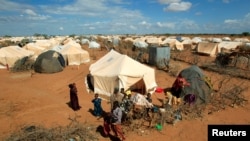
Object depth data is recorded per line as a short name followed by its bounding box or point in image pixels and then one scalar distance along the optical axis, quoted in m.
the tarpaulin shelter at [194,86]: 12.77
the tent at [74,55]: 26.19
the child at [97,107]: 11.13
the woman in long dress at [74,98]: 12.05
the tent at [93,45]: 46.40
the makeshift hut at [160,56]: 22.81
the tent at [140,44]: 38.25
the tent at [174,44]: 40.66
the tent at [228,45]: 33.25
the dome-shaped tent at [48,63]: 22.17
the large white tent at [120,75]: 13.59
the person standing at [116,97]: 10.91
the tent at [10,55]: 25.58
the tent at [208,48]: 33.22
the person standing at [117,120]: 8.77
